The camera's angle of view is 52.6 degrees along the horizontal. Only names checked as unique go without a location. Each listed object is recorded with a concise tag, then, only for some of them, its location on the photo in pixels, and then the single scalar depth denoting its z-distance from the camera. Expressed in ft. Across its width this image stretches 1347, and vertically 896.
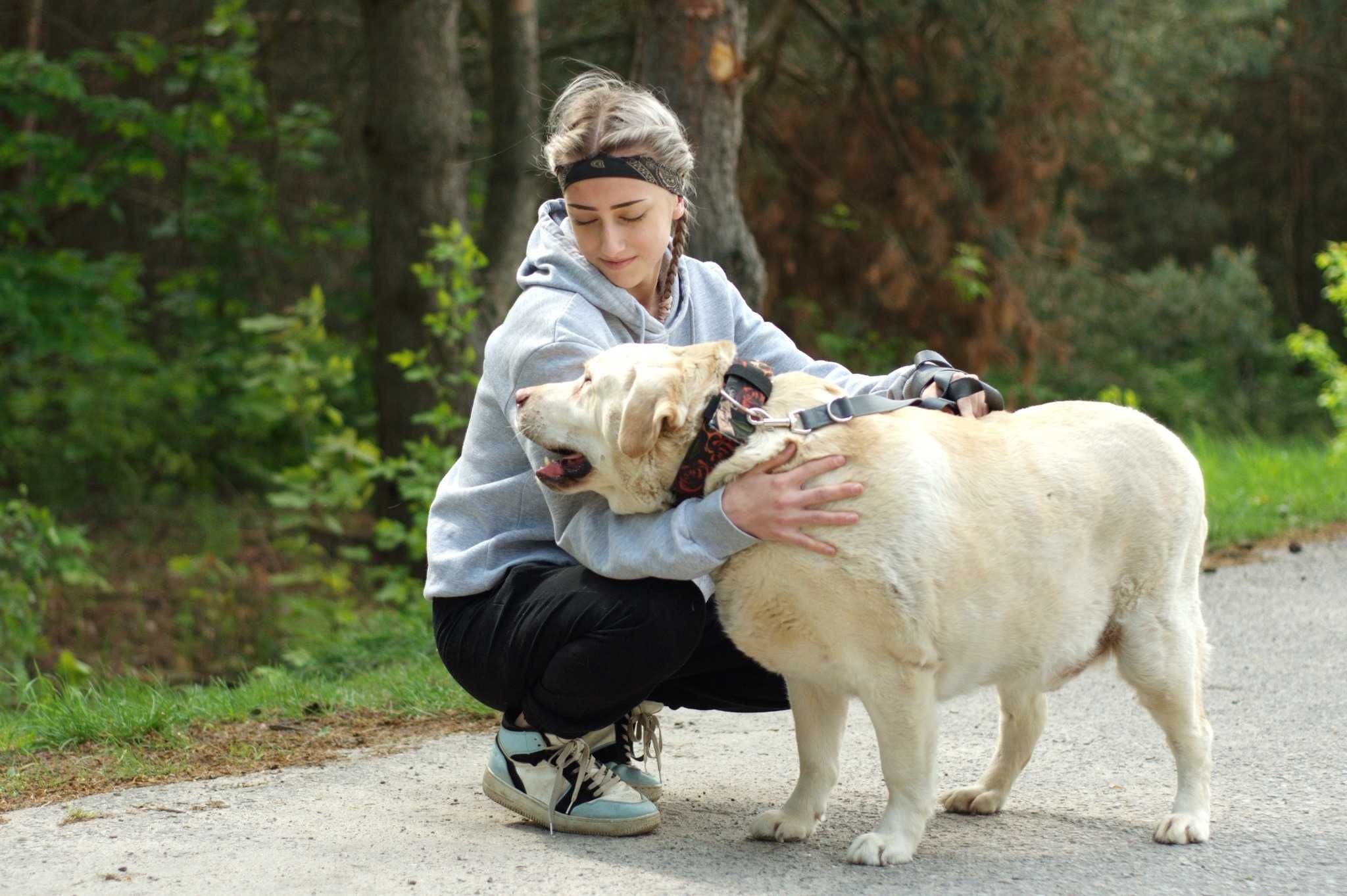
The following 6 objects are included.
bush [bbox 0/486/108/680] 22.47
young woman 10.80
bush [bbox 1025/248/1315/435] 51.26
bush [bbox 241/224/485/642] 23.41
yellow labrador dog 10.23
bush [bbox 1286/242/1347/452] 28.84
